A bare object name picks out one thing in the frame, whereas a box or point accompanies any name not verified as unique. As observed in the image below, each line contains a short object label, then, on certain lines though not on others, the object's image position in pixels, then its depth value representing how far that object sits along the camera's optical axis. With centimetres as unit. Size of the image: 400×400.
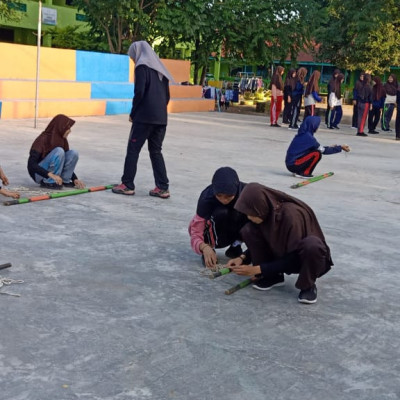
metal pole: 1164
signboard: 2899
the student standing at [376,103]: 1758
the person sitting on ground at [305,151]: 854
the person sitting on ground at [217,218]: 402
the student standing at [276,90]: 1705
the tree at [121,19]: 2156
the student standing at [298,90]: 1656
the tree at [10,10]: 2406
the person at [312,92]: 1563
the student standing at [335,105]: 1763
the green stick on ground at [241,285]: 397
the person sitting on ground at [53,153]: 645
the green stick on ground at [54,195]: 594
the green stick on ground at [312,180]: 793
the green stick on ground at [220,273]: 423
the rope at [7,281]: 384
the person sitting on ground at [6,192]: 562
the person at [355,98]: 1699
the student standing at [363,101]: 1677
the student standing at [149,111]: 641
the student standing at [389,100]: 1764
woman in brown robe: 364
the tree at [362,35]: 2484
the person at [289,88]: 1714
